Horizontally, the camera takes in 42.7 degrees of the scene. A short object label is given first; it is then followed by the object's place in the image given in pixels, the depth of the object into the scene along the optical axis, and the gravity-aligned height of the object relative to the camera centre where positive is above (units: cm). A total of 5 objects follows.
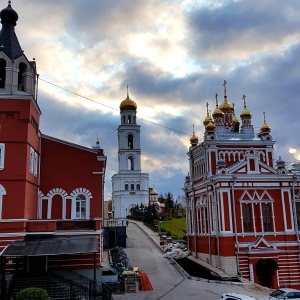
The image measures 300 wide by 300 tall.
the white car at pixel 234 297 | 1657 -292
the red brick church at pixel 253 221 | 2927 +62
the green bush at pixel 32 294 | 1486 -229
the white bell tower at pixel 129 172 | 7438 +1156
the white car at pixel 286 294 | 1897 -321
